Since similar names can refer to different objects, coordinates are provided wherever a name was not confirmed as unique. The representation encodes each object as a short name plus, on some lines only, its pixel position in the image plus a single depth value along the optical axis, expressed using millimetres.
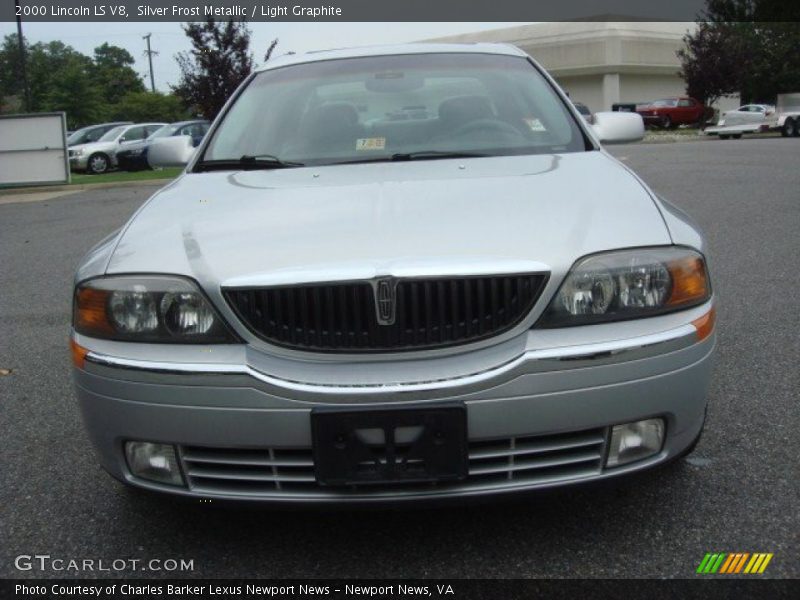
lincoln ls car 2156
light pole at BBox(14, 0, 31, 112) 26109
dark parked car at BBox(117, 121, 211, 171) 20812
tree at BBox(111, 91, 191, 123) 64062
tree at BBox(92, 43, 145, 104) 78125
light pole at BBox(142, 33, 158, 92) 82438
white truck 30406
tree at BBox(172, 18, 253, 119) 26578
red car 39031
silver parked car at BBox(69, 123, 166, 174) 22859
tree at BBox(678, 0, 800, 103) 43094
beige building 50156
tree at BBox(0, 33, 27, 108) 75375
